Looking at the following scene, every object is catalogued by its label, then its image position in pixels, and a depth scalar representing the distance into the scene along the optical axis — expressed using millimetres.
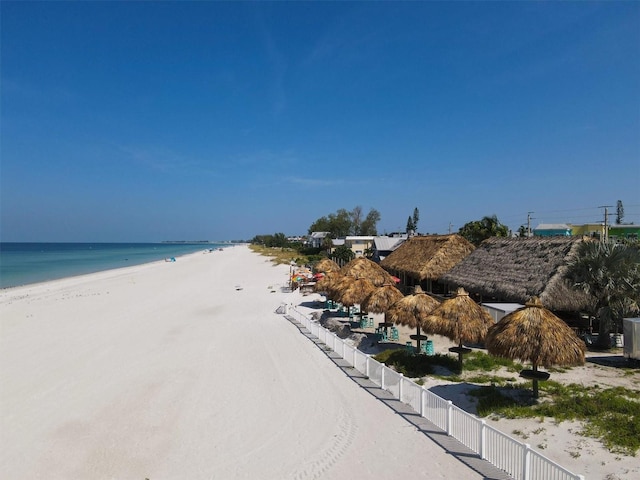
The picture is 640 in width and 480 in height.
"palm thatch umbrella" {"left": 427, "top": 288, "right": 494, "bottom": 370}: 10398
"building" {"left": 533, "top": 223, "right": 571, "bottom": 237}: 43094
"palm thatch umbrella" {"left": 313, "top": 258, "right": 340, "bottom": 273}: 30277
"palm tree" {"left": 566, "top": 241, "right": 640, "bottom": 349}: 12406
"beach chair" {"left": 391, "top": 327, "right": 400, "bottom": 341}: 14492
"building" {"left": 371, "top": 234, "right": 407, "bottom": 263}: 41247
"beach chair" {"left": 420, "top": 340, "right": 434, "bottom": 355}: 12493
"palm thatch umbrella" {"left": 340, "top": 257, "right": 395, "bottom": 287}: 20891
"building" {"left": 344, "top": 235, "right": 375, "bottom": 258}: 59212
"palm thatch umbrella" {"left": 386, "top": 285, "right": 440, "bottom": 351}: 12172
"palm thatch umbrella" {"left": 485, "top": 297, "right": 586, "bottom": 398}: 8031
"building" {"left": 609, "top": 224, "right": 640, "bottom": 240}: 39231
